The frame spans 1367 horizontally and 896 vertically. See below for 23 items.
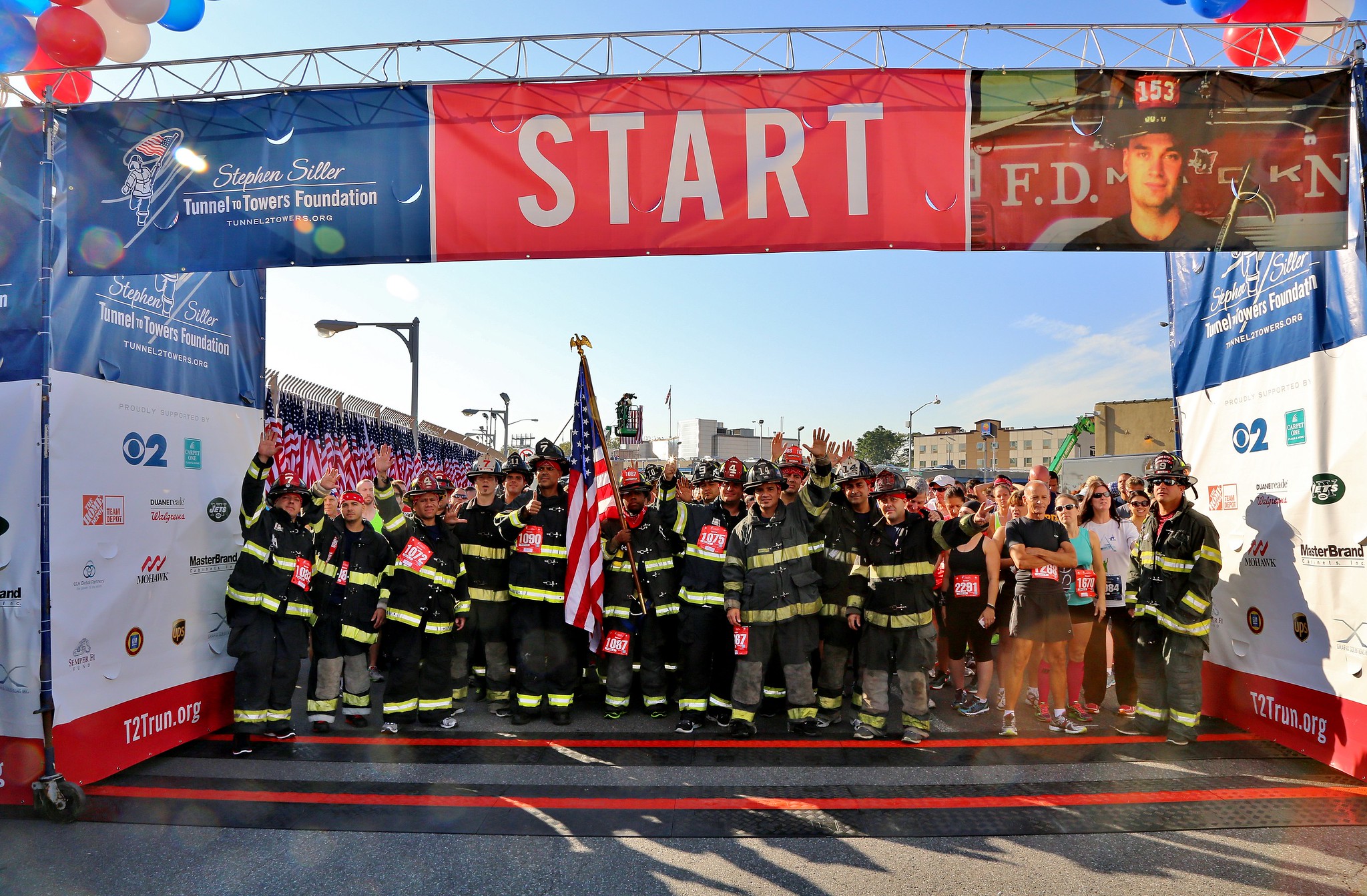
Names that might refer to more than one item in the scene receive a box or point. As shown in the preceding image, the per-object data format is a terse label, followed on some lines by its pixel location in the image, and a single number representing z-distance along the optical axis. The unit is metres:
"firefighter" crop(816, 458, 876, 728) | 6.01
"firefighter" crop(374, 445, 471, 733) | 6.10
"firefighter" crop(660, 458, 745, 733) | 6.19
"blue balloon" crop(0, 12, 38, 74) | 4.90
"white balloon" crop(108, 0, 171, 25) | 5.14
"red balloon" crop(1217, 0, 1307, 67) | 5.15
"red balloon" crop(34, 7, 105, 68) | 5.01
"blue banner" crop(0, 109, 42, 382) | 4.68
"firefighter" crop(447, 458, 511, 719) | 6.48
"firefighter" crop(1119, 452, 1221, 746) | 5.64
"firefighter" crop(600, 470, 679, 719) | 6.42
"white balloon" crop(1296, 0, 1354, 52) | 4.98
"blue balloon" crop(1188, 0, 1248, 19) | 5.14
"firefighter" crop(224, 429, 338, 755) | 5.70
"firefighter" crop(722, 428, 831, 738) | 5.85
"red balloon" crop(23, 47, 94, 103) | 5.34
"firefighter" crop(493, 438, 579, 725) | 6.27
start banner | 5.05
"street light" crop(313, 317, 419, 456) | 13.73
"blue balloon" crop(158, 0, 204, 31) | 5.38
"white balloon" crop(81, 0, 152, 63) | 5.22
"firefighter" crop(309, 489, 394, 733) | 6.13
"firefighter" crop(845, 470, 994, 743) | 5.67
